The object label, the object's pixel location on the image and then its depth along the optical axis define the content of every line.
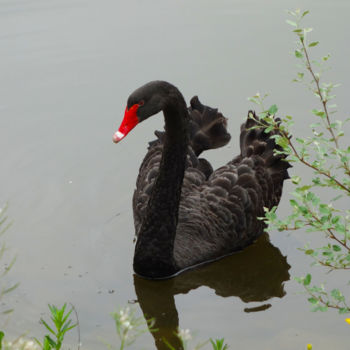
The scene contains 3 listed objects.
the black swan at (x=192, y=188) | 7.96
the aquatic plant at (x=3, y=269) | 8.04
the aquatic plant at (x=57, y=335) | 4.68
